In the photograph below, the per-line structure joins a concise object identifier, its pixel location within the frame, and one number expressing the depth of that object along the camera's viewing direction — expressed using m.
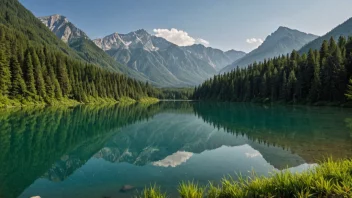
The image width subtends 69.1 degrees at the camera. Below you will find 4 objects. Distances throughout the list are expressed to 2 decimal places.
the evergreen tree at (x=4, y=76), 80.48
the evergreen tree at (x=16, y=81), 86.40
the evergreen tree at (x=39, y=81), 96.54
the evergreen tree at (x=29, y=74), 92.99
